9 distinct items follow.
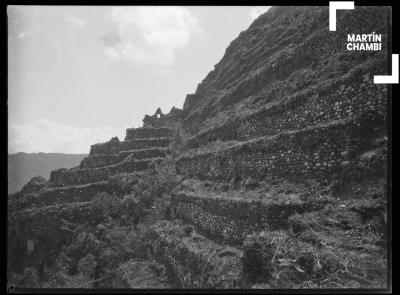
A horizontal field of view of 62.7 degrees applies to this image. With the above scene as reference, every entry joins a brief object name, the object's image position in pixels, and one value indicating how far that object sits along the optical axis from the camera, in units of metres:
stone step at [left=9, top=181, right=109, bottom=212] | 19.88
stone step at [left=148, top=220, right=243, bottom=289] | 7.67
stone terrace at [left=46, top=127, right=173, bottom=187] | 21.17
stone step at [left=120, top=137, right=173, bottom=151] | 24.69
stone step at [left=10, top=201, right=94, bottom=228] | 18.11
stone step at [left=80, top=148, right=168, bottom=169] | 23.31
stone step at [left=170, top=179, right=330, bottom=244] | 8.33
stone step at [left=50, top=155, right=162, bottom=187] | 21.05
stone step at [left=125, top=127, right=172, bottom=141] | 25.94
